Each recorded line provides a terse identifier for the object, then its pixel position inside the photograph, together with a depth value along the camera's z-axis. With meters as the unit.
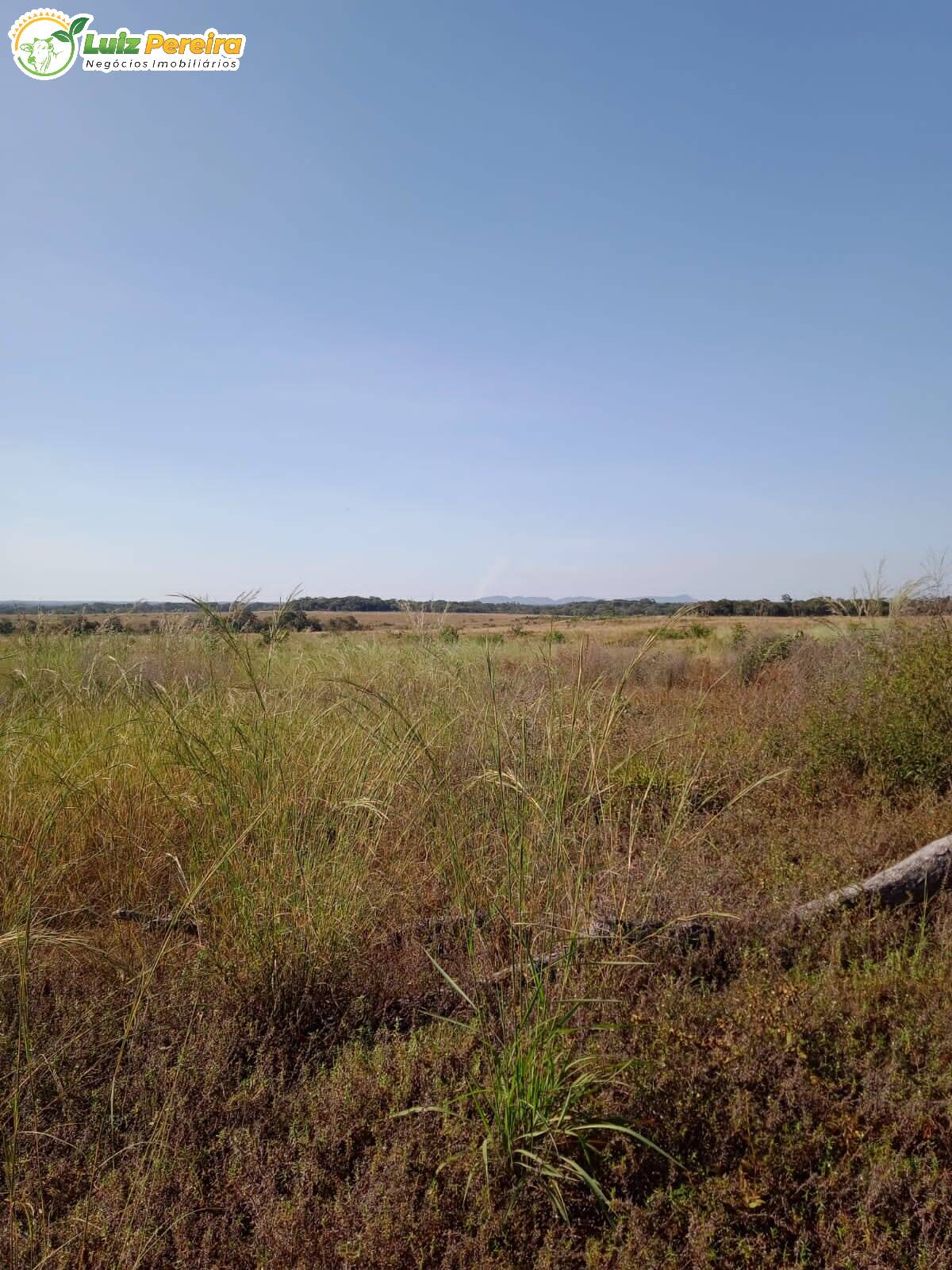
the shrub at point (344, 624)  13.10
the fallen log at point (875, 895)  3.30
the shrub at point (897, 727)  5.39
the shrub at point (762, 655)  12.45
